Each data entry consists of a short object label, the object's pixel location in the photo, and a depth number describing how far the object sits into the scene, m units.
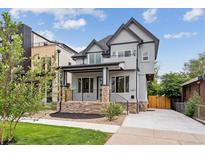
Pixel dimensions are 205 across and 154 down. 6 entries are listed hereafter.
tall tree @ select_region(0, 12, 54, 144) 4.06
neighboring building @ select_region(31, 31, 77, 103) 17.63
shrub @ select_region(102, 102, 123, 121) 8.72
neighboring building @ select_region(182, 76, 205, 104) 12.47
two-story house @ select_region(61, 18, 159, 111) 13.40
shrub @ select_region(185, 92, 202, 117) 11.12
